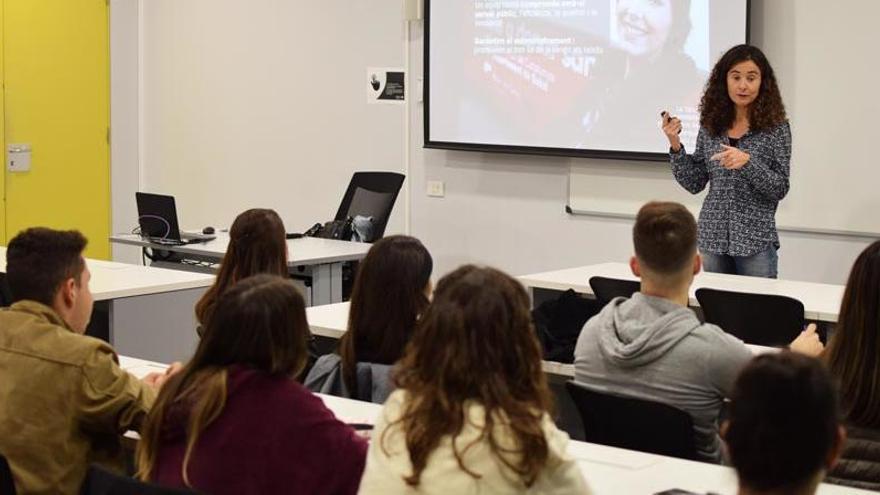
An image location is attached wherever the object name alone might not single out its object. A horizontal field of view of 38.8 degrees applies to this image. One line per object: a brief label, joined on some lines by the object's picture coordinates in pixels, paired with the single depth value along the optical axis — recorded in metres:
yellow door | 8.62
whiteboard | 5.88
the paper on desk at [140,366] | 3.33
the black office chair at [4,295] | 4.77
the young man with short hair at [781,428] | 1.54
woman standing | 4.86
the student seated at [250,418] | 2.21
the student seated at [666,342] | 2.78
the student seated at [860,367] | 2.38
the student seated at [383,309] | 2.95
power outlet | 7.59
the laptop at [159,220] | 6.46
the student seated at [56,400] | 2.63
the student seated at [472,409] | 1.89
